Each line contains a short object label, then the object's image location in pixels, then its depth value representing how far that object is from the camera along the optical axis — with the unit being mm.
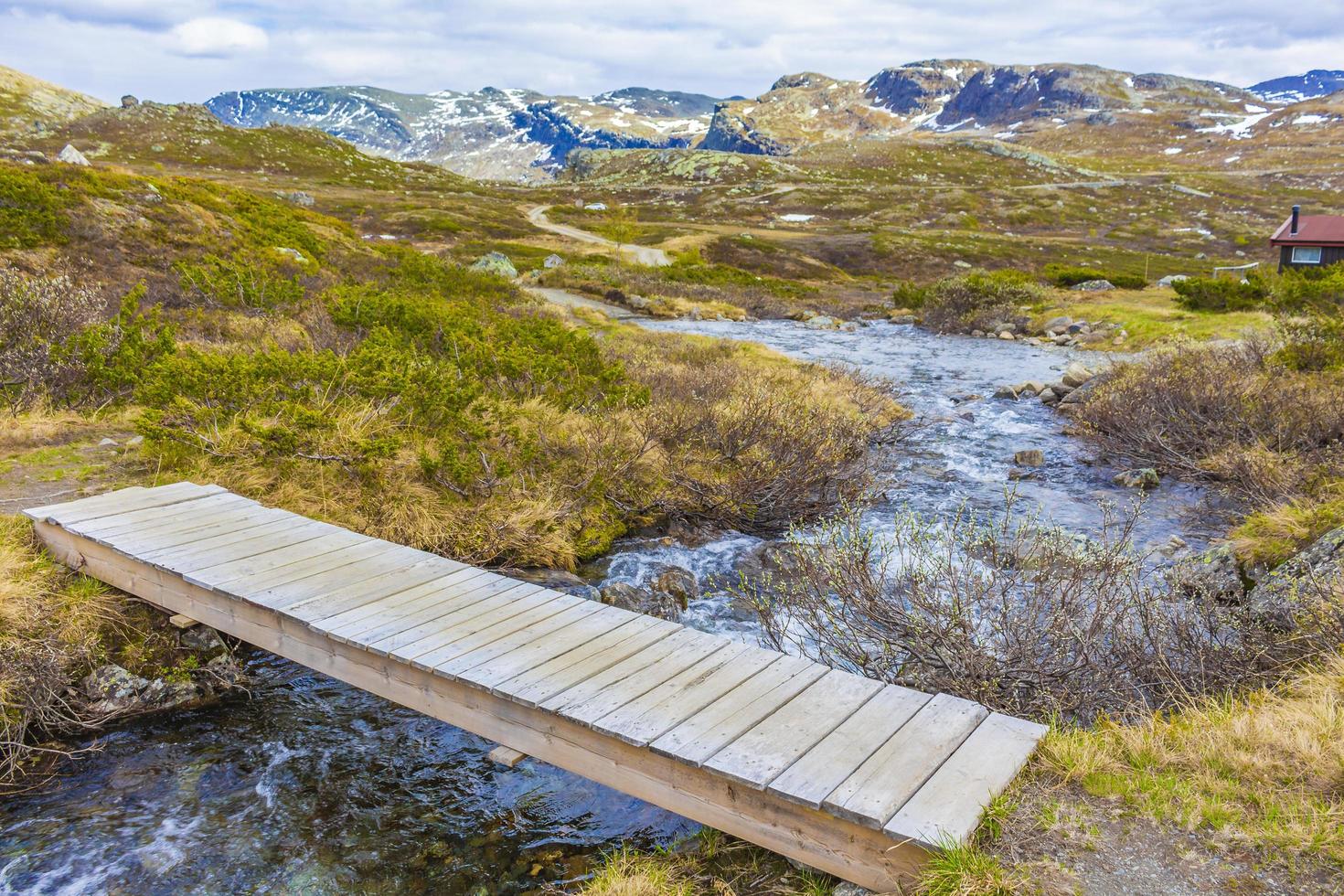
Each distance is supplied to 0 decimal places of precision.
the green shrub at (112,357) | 9867
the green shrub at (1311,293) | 19633
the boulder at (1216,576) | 6817
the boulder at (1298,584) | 5359
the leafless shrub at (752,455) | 10070
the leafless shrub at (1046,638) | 5062
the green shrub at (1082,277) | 36906
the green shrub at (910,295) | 35250
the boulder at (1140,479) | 11359
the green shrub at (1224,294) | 24453
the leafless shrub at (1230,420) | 9812
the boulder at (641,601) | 7504
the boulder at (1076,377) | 17297
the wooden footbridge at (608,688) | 3539
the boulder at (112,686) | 5586
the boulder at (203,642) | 6141
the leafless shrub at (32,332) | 9594
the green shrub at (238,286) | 14773
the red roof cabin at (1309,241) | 35844
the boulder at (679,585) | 7887
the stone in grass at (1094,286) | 35656
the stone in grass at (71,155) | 39006
